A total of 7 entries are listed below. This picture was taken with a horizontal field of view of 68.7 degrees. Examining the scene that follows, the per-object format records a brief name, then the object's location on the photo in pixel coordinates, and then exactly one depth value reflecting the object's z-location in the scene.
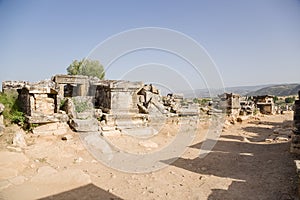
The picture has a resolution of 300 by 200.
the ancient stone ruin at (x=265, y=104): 17.11
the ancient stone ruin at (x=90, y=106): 7.12
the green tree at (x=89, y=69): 21.06
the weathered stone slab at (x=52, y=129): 6.70
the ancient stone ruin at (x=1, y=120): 5.99
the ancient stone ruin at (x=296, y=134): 6.06
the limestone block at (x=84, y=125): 7.12
